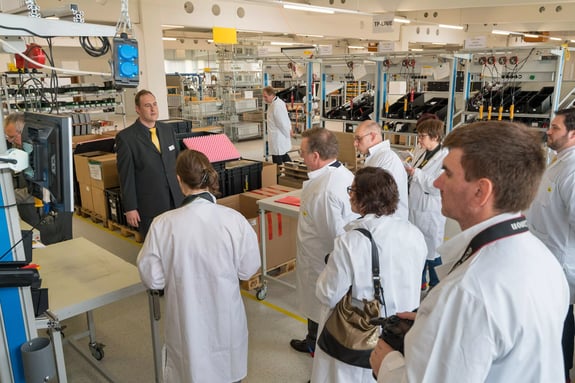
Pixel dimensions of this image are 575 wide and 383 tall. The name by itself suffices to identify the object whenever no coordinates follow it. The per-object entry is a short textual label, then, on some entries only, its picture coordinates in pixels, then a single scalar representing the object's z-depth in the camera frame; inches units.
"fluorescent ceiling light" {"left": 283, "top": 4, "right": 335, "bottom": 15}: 328.2
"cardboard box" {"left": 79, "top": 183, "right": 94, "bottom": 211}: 224.7
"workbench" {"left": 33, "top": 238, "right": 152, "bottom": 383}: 81.9
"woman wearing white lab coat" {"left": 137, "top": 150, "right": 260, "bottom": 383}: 78.6
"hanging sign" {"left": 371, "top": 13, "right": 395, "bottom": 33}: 400.8
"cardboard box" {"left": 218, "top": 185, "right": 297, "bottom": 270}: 157.5
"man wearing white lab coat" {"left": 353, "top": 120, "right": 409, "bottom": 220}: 125.2
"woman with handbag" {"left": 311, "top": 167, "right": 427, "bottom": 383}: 71.1
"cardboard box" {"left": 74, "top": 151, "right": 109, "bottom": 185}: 215.6
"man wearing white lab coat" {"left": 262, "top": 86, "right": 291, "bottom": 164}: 306.7
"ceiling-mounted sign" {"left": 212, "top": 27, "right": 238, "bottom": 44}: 346.6
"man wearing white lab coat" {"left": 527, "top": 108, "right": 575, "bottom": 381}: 97.6
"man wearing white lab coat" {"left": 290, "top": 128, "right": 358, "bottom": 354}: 97.8
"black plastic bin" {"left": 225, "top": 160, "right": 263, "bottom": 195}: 181.2
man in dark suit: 132.2
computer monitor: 66.1
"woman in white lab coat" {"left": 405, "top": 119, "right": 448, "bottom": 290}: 138.4
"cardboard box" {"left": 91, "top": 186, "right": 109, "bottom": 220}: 214.6
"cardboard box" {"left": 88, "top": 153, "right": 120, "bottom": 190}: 203.5
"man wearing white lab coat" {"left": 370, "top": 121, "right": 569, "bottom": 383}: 34.2
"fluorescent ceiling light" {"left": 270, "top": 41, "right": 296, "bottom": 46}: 638.5
